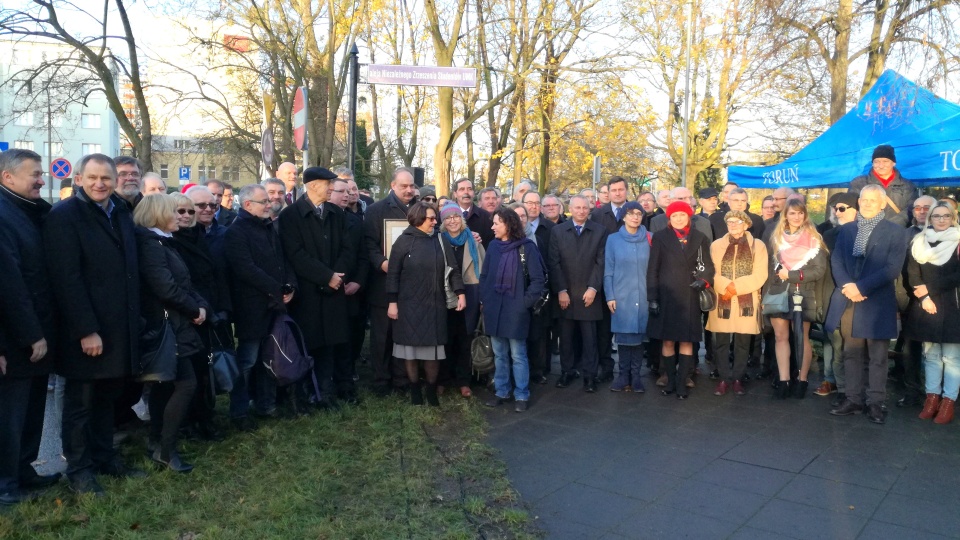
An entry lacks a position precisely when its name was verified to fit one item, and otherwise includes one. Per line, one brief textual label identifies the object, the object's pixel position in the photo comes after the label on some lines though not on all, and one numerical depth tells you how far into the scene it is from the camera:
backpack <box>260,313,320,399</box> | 5.60
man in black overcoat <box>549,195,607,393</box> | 6.87
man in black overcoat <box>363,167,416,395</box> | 6.61
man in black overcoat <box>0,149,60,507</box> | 3.88
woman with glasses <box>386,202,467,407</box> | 6.07
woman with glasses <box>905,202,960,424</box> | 5.76
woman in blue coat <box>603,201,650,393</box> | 6.71
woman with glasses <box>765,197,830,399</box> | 6.38
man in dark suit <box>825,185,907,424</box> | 5.79
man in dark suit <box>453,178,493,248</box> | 7.51
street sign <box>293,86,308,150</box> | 8.17
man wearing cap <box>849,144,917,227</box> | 7.48
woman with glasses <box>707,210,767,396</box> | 6.54
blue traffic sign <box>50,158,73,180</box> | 21.27
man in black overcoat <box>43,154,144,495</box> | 4.12
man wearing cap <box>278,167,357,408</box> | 6.02
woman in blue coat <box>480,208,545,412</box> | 6.34
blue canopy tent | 7.99
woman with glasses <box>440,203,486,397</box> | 6.47
